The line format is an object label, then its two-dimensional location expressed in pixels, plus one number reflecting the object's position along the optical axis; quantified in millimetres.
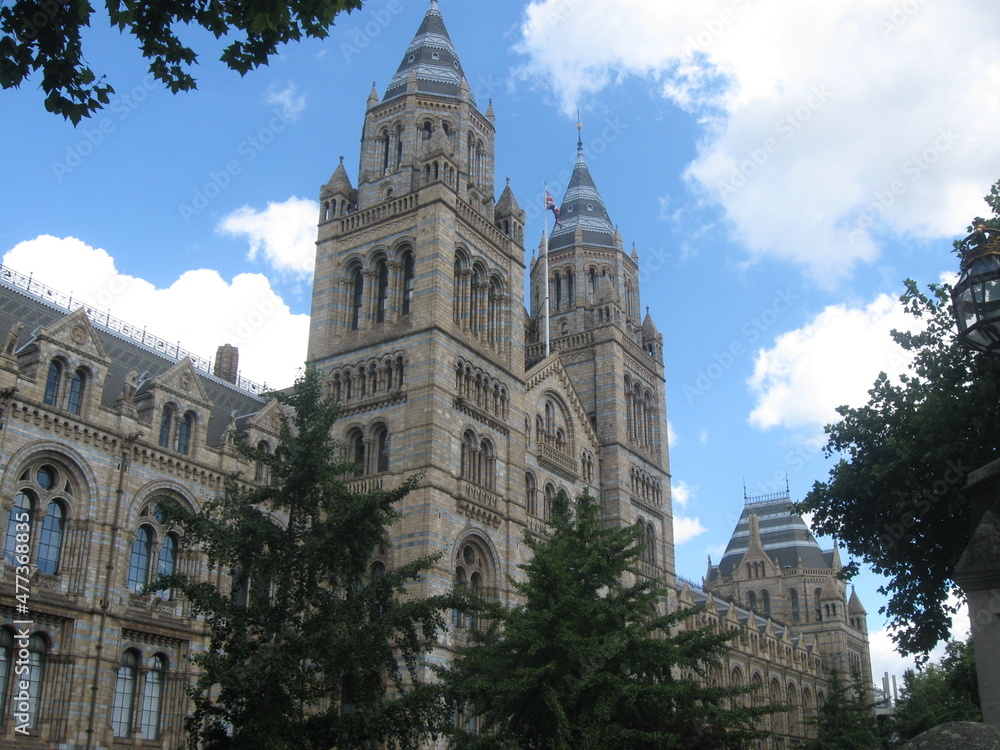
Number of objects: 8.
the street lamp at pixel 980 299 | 8867
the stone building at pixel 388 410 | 28234
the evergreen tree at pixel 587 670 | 24031
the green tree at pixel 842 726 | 50750
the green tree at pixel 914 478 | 24625
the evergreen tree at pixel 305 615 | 18203
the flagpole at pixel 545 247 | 57147
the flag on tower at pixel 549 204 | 59188
